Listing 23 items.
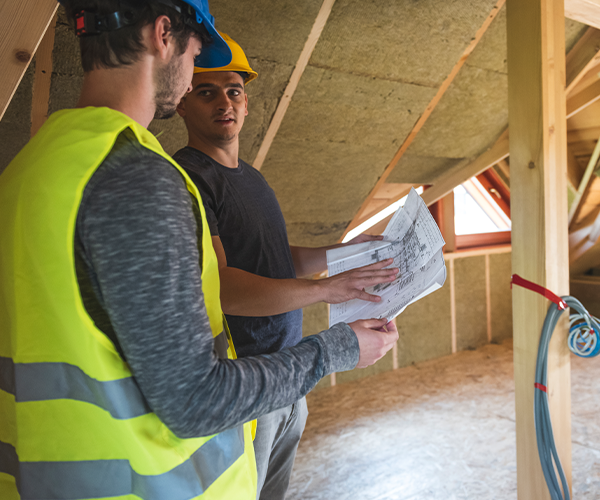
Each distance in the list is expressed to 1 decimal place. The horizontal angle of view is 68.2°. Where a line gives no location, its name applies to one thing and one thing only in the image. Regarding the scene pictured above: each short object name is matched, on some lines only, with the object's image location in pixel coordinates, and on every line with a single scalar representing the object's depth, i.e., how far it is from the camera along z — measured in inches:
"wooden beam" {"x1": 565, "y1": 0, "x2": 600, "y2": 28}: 60.0
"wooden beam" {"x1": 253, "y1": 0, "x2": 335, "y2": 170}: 66.0
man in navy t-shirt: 41.8
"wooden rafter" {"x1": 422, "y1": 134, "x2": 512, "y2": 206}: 110.7
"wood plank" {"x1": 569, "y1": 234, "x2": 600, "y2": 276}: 184.5
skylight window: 188.1
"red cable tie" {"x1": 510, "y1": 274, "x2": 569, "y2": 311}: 57.2
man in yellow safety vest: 20.7
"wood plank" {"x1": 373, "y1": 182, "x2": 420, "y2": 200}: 135.4
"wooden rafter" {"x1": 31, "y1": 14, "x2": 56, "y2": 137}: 56.1
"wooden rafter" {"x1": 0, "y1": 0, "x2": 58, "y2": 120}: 34.5
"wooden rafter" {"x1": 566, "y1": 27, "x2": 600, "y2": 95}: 95.2
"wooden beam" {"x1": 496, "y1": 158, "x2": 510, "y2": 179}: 173.1
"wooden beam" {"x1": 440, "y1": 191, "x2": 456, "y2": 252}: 171.0
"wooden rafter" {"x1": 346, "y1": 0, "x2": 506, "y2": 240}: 74.8
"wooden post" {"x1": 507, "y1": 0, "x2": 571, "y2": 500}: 56.3
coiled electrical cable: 57.7
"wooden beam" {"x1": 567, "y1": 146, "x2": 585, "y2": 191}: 153.2
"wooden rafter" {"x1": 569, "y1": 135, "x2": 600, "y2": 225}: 140.9
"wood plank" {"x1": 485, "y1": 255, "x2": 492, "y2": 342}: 183.6
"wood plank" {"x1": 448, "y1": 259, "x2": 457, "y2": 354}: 174.1
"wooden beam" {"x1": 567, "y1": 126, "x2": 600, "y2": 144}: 139.1
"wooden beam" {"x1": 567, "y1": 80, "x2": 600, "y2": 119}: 105.3
